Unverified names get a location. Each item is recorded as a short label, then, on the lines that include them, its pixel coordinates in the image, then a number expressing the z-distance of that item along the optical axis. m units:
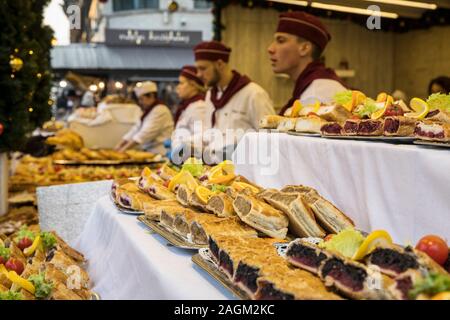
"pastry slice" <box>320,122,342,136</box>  2.59
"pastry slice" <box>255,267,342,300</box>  1.35
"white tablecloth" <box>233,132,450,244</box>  1.85
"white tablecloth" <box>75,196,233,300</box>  1.67
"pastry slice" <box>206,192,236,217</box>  2.23
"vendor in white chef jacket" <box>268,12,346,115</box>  4.28
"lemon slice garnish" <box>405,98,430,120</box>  2.32
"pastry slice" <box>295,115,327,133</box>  2.85
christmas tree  5.73
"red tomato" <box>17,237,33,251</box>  3.21
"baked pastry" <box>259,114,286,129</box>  3.40
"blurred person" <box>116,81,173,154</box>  8.75
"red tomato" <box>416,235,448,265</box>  1.43
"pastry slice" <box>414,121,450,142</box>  1.95
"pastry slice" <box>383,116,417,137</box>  2.24
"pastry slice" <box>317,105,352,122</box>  2.91
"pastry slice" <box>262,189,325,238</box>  2.04
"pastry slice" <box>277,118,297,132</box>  3.06
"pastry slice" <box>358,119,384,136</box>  2.32
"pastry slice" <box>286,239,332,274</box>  1.51
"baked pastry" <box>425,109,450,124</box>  2.17
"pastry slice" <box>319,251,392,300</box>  1.32
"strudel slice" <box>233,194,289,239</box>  2.04
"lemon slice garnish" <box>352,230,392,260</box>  1.45
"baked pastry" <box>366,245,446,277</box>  1.30
